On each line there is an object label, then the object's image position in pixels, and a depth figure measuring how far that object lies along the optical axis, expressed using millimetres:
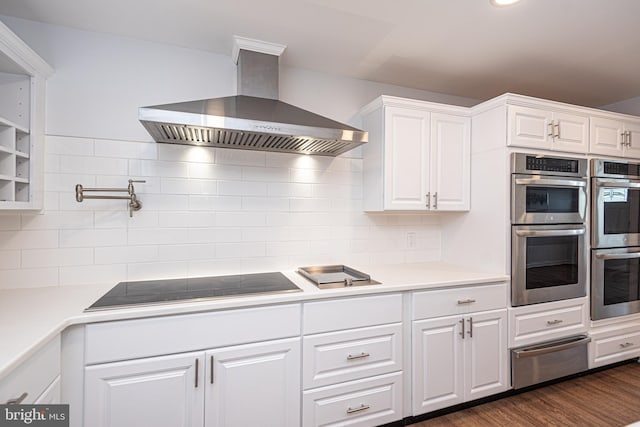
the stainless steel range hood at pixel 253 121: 1529
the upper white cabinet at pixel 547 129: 2119
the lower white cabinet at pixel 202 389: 1343
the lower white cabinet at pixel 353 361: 1660
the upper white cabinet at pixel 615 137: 2383
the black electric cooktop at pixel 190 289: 1476
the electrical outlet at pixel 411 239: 2627
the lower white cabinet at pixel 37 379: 964
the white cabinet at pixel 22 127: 1457
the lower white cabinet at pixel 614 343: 2400
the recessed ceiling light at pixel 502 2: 1549
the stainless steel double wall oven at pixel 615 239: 2377
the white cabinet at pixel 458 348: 1895
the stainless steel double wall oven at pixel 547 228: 2123
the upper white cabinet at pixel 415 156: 2184
